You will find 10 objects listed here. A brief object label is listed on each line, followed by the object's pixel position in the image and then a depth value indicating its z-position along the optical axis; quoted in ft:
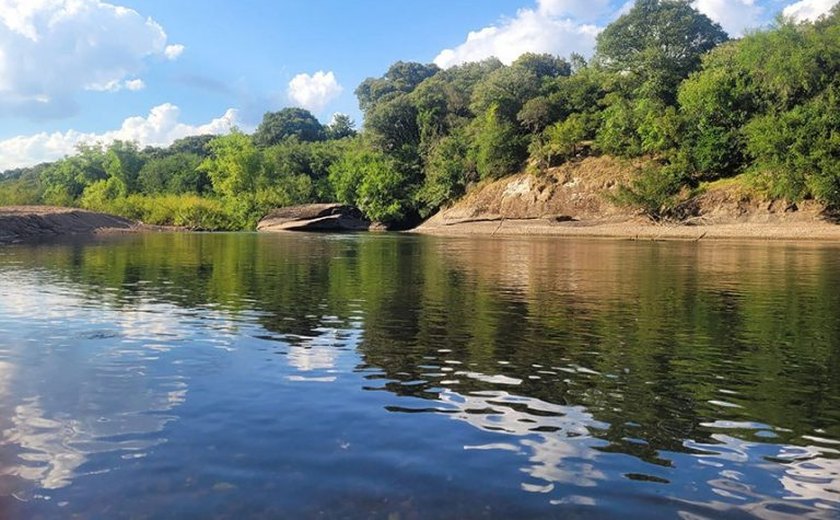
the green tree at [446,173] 304.30
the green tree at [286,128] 515.50
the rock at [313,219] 284.00
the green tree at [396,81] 497.46
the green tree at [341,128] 544.62
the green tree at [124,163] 399.24
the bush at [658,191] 212.64
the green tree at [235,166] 343.05
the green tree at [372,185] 311.68
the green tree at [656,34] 324.39
